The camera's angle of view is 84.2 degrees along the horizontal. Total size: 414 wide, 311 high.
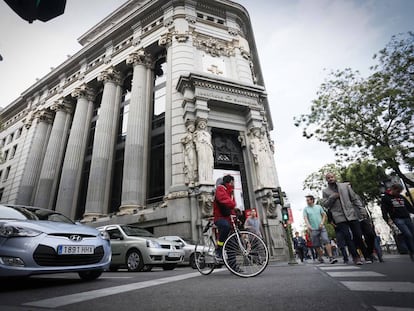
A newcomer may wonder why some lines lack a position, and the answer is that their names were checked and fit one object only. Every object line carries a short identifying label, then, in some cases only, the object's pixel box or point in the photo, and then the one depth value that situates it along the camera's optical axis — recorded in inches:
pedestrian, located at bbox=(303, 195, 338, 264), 263.9
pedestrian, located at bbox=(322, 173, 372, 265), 193.9
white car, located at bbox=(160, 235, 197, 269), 354.4
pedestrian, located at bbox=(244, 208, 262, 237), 307.9
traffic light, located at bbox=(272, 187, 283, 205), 324.6
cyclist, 154.8
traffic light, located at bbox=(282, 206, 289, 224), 323.3
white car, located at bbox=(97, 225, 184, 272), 263.0
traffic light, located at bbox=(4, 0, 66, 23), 79.3
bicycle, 141.6
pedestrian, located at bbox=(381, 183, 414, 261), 203.3
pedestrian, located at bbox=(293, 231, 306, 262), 553.9
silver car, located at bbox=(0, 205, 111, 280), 125.0
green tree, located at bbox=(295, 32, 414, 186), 518.9
